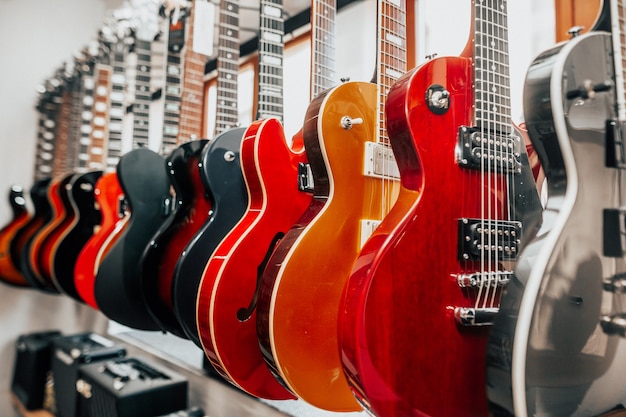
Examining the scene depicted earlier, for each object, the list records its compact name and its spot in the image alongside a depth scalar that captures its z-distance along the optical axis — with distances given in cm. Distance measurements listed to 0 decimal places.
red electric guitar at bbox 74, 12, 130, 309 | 153
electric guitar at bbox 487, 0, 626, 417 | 54
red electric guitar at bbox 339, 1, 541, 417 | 62
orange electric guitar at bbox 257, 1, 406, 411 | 77
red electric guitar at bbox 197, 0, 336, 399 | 86
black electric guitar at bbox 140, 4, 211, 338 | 115
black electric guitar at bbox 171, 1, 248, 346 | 99
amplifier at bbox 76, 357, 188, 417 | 136
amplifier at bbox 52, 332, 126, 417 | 175
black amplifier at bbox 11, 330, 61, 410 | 218
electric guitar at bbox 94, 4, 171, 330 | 132
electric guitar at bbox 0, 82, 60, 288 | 222
